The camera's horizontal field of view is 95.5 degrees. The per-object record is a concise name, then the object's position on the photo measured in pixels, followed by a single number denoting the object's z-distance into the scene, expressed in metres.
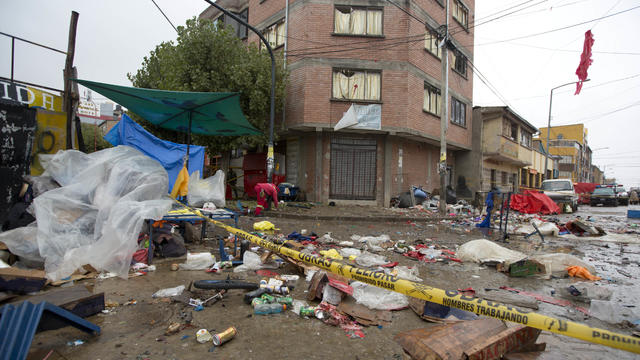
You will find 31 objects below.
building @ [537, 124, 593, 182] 44.94
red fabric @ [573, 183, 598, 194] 29.17
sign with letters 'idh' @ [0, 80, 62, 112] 5.44
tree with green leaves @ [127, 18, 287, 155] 11.62
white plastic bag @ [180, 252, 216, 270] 4.10
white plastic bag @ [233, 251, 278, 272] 4.19
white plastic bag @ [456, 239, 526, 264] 5.02
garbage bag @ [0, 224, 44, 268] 3.64
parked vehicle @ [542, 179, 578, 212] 16.17
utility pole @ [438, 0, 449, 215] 11.48
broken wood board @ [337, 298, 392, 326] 2.77
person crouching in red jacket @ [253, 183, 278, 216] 9.02
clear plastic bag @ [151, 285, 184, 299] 3.15
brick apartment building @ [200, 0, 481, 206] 13.14
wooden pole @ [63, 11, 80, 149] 5.92
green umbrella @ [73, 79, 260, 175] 5.98
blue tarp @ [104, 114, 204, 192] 7.40
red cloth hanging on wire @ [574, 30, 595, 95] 11.10
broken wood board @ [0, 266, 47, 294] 2.89
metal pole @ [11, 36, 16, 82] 5.49
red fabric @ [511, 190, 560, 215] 14.55
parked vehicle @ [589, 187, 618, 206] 22.83
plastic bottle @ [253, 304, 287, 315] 2.85
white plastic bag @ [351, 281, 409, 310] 3.05
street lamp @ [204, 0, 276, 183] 10.73
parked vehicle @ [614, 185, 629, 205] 25.15
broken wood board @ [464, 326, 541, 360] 1.85
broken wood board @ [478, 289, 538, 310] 3.34
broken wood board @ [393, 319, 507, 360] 1.87
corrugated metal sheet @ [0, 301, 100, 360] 1.82
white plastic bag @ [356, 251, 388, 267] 4.66
